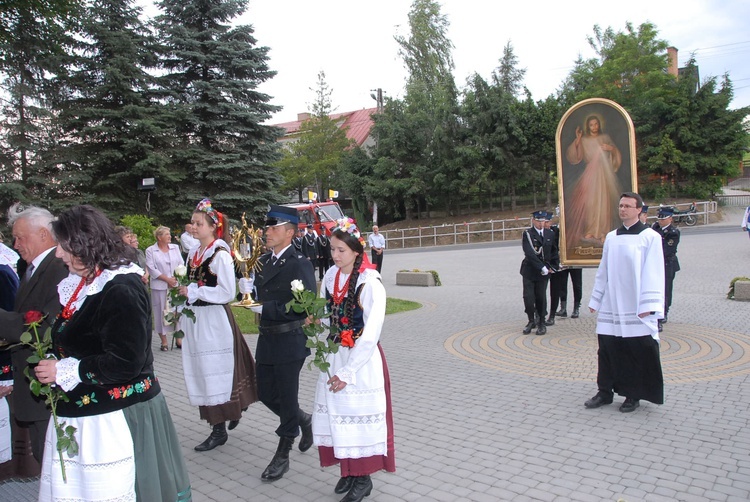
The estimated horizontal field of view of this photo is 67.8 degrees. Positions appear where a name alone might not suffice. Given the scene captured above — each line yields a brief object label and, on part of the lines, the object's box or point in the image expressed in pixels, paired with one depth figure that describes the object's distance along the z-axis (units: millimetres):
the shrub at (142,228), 14590
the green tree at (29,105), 19391
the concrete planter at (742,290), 11008
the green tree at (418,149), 36875
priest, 5551
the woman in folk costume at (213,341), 4754
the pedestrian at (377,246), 17989
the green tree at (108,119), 21141
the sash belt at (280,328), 4363
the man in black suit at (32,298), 3701
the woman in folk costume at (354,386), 3730
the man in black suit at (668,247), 9414
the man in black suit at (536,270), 9406
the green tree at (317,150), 41125
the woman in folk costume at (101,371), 2682
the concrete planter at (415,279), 16359
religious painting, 9344
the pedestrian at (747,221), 16686
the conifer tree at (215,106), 22969
